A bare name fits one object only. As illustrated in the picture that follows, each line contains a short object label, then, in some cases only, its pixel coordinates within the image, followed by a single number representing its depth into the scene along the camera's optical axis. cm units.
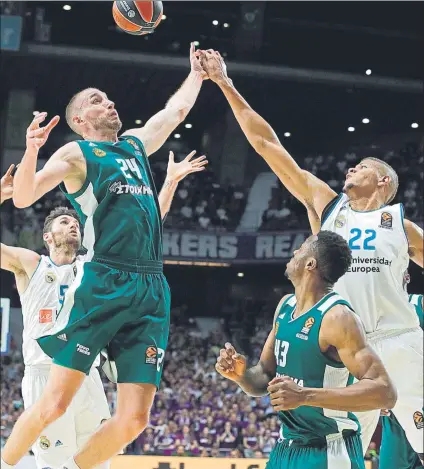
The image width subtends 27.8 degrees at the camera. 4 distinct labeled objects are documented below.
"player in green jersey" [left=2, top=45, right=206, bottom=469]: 450
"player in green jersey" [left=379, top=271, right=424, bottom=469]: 600
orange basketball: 613
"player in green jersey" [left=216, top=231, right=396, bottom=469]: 375
